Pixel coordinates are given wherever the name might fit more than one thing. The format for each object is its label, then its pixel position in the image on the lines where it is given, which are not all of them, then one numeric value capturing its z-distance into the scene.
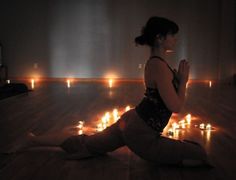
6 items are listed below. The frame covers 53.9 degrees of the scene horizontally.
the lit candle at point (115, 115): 2.59
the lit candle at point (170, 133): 2.08
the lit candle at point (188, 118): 2.46
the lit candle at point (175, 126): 2.22
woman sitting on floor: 1.45
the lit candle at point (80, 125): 2.26
